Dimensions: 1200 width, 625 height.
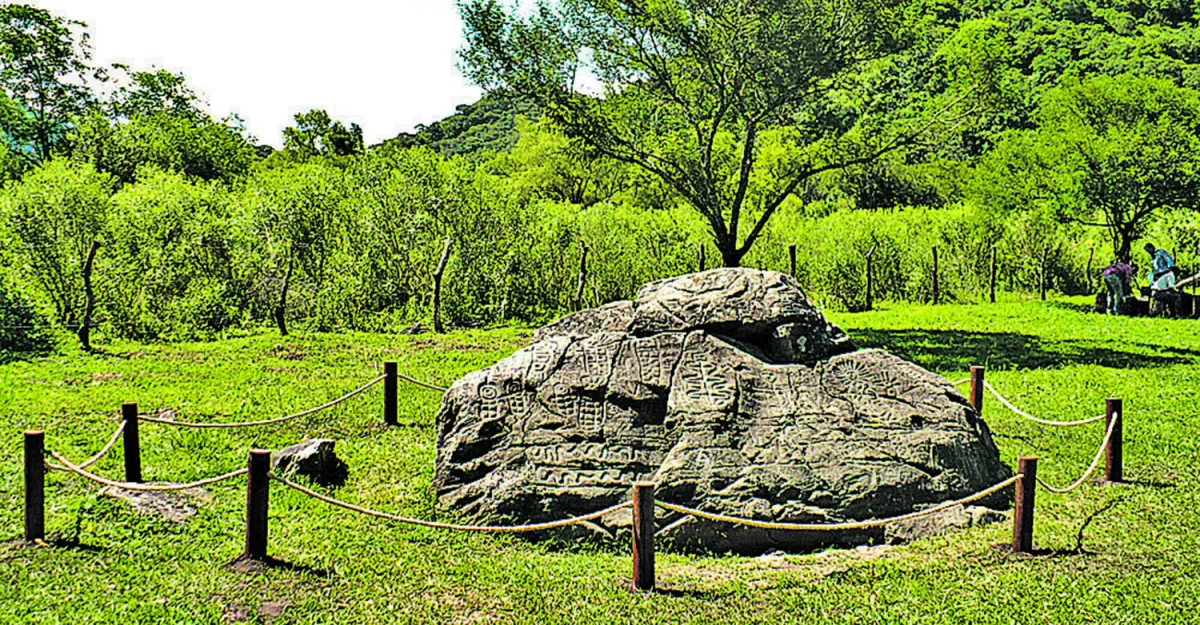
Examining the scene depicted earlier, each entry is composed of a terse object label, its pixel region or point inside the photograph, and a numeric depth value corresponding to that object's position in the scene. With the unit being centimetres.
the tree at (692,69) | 1811
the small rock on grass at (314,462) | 896
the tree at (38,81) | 3356
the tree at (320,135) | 4841
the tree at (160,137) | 3371
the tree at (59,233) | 1869
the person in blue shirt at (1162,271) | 2419
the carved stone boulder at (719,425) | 755
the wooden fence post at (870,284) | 2811
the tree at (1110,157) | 2497
